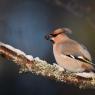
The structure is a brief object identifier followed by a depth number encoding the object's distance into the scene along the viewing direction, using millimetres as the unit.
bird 5485
